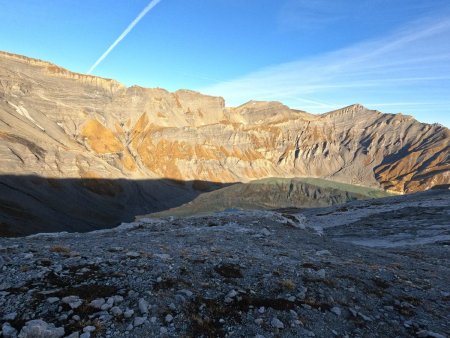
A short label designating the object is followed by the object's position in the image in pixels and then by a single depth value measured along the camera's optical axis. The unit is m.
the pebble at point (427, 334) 8.62
